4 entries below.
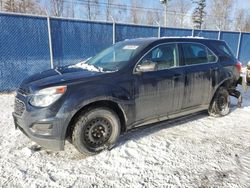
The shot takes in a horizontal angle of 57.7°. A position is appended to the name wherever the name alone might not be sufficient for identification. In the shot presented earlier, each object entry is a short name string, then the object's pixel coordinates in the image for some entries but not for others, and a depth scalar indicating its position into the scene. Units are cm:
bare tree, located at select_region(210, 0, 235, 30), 3684
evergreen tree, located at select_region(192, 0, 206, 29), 4155
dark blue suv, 314
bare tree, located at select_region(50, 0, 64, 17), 1867
